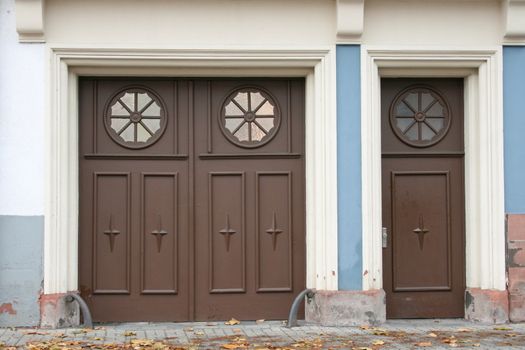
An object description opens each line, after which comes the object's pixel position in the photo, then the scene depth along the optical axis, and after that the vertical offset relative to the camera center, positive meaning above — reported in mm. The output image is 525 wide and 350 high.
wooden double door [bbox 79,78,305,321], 11039 +131
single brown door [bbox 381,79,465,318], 11250 +18
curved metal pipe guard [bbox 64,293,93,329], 10492 -1030
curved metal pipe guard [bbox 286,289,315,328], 10664 -1051
